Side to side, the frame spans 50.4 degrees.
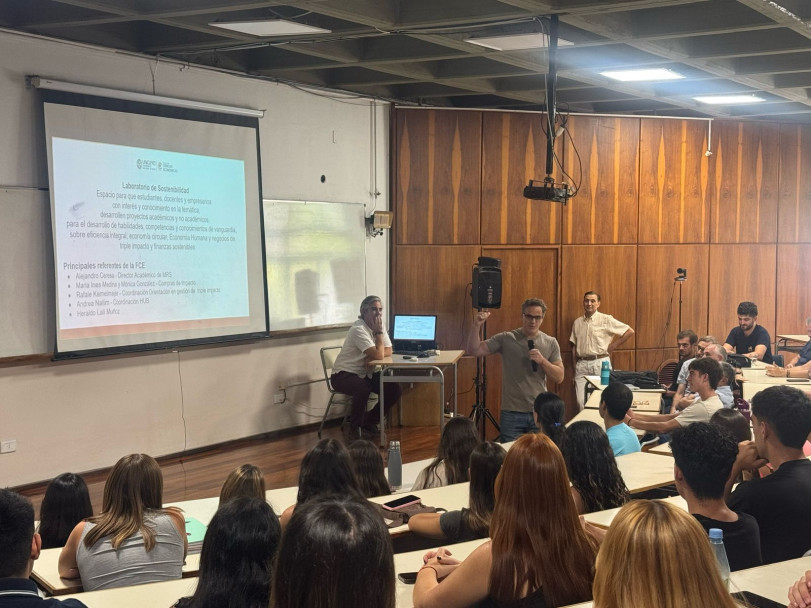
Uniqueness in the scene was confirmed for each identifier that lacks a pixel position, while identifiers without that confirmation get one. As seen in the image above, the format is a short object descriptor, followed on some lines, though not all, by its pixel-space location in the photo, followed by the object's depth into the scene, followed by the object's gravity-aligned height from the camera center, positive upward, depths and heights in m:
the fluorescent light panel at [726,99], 9.03 +1.29
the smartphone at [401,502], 3.63 -1.17
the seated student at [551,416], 4.62 -1.05
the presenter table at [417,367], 7.61 -1.26
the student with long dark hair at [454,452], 4.04 -1.08
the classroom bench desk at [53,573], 2.99 -1.23
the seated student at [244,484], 3.25 -0.97
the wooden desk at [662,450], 5.04 -1.37
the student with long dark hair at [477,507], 3.06 -1.03
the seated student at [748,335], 8.70 -1.16
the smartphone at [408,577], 2.76 -1.13
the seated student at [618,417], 4.66 -1.08
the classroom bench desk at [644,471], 4.11 -1.26
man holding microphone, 6.61 -1.08
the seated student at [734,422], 4.27 -0.99
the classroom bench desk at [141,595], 2.63 -1.14
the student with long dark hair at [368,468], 3.98 -1.12
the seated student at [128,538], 2.96 -1.08
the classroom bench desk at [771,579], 2.51 -1.08
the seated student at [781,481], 3.11 -0.96
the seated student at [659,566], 1.59 -0.64
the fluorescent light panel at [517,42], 6.36 +1.38
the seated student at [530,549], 2.26 -0.87
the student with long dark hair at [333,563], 1.35 -0.54
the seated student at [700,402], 5.19 -1.10
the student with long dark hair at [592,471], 3.51 -1.02
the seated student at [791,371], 7.02 -1.23
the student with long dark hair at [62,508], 3.42 -1.11
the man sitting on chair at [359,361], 7.88 -1.24
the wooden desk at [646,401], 6.26 -1.30
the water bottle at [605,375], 6.86 -1.22
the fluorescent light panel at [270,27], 6.07 +1.44
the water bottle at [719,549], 2.29 -0.87
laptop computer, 8.44 -1.06
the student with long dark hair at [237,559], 1.98 -0.78
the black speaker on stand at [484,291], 8.13 -0.63
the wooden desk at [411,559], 2.69 -1.14
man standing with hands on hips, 9.27 -1.24
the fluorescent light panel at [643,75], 7.70 +1.34
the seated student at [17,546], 1.95 -0.75
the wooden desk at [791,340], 9.88 -1.44
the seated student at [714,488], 2.81 -0.88
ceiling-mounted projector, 6.72 +0.25
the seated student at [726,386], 5.57 -1.09
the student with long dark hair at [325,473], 3.27 -0.94
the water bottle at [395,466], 4.44 -1.23
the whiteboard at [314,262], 8.15 -0.35
